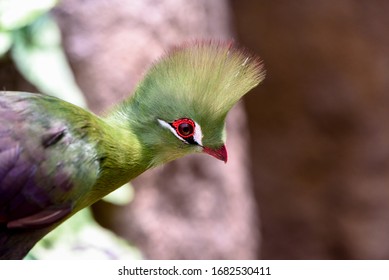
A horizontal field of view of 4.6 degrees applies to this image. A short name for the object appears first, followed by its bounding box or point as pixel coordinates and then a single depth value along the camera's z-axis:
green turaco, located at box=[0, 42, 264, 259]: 2.76
